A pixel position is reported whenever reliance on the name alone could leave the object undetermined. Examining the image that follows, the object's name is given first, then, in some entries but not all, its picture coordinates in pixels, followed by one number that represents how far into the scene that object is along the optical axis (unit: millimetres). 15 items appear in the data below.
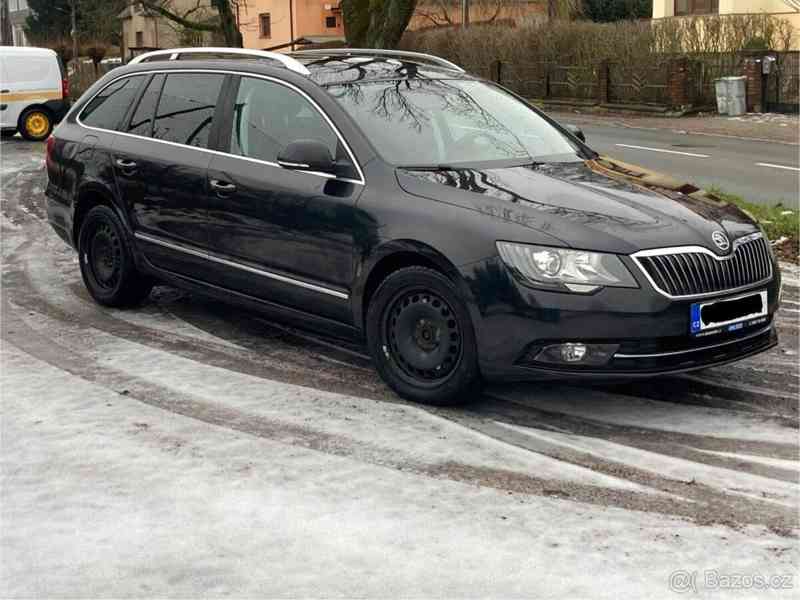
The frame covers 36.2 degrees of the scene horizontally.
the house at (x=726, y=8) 37062
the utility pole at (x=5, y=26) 53472
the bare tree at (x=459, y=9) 58344
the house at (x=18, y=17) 93019
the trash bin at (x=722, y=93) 30938
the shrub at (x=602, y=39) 32625
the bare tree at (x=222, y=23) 22234
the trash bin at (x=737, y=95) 30656
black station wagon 5453
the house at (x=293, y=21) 61500
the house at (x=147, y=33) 69125
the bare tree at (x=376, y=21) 15930
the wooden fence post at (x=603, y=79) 34594
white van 26203
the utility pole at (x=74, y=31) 54906
